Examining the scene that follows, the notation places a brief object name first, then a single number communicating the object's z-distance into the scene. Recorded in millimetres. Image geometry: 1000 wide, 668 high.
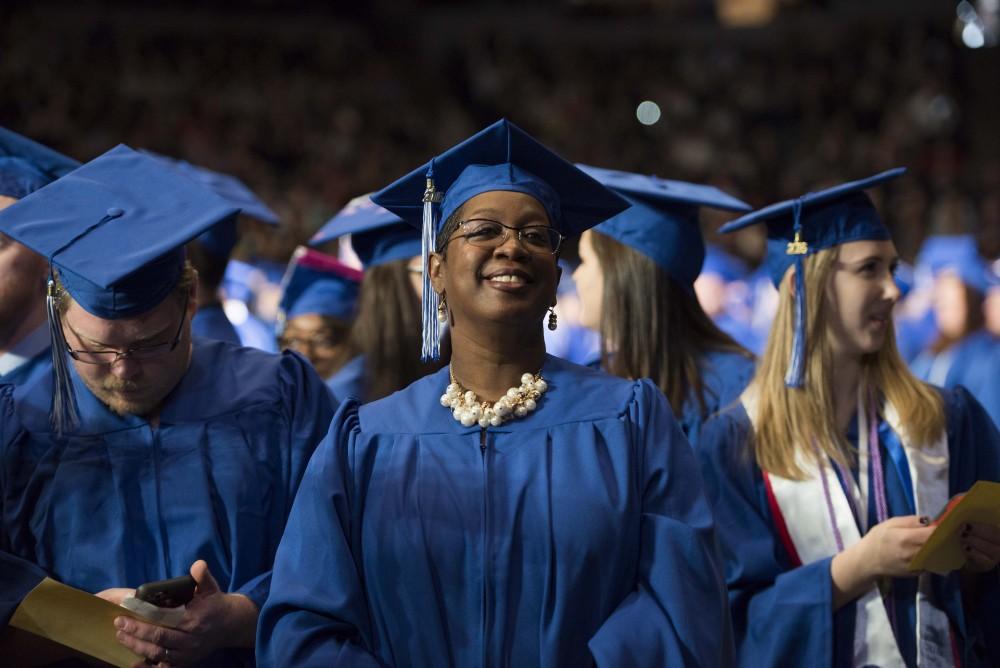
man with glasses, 2484
